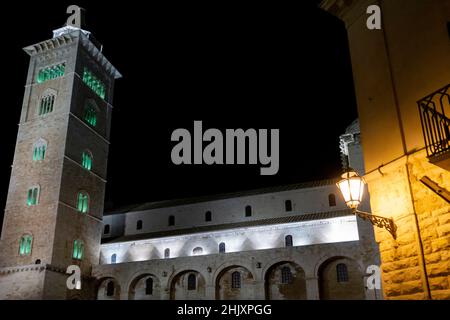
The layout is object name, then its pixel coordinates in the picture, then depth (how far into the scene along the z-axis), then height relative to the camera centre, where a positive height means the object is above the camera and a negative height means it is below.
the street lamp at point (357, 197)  7.07 +1.75
